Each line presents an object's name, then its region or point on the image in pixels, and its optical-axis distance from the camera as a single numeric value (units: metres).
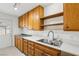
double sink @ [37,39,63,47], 0.97
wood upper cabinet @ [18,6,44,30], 1.17
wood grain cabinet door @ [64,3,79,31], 0.69
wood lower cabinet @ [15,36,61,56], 0.83
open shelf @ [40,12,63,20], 1.03
